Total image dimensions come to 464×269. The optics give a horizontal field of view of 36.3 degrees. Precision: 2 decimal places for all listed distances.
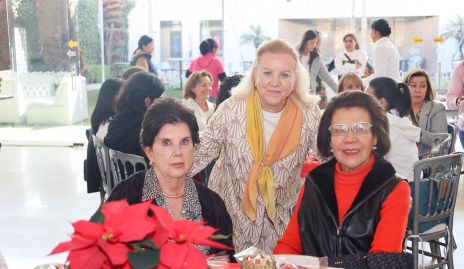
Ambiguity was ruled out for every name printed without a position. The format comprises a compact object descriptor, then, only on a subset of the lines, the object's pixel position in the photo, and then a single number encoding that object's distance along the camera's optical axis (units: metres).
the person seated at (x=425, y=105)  5.83
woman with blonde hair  3.31
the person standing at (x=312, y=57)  8.70
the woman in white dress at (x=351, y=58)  9.80
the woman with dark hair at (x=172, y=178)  2.65
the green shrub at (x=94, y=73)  11.95
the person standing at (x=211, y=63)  9.81
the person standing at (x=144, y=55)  9.43
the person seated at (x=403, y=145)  4.35
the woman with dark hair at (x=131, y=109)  4.61
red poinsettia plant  1.44
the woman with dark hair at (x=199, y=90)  6.66
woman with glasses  2.62
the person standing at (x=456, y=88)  7.21
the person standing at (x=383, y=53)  8.35
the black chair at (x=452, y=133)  5.33
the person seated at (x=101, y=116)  5.31
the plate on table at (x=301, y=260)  2.29
